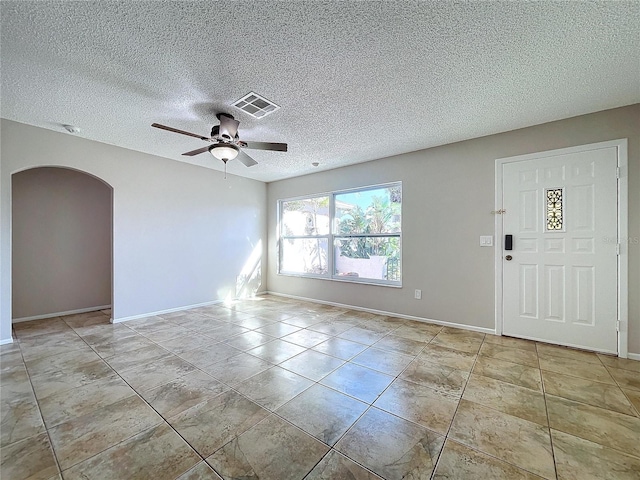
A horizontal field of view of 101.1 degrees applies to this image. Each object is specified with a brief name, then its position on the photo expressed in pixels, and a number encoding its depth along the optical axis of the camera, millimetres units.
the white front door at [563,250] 2783
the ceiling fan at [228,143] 2775
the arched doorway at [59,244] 4023
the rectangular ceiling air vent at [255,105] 2512
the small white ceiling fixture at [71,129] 3194
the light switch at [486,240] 3412
